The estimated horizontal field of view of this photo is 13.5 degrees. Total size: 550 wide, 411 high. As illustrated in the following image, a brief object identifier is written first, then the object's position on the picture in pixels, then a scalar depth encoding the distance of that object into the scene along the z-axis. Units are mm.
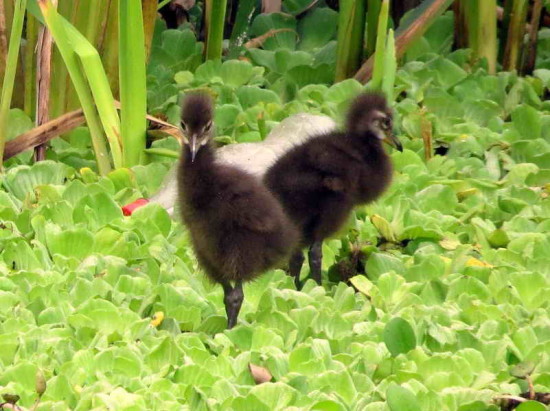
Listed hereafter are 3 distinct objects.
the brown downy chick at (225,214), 8496
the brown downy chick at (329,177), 9567
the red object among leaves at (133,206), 10715
